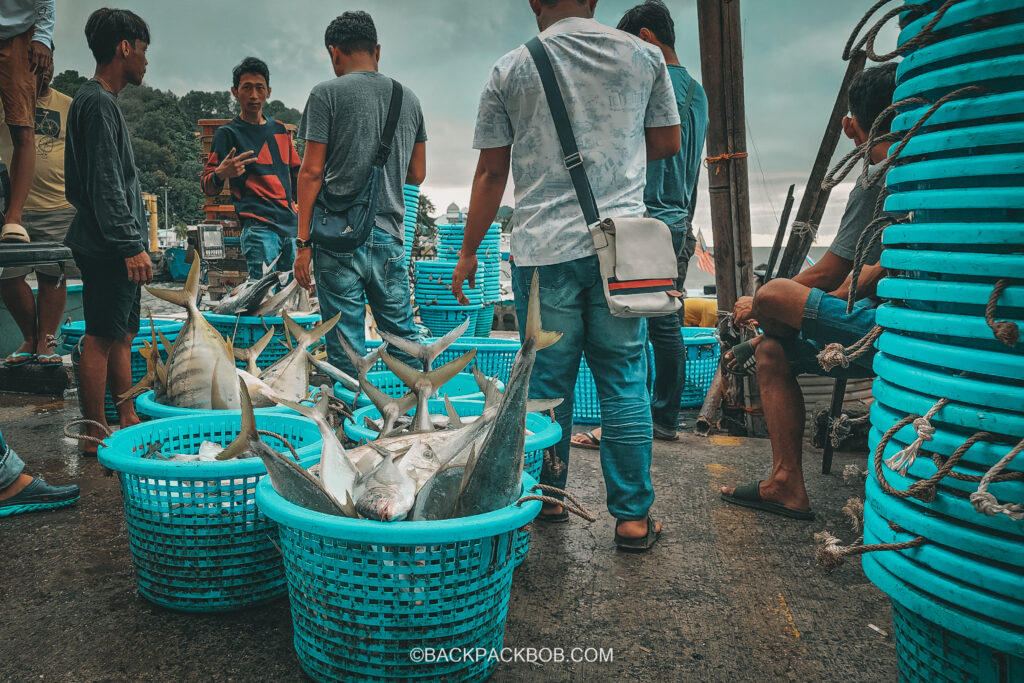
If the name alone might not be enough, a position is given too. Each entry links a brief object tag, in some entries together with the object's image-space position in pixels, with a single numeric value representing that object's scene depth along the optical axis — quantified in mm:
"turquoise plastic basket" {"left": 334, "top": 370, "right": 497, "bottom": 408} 3293
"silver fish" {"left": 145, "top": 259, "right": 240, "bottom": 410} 2885
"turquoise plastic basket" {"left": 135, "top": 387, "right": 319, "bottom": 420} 2594
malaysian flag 8695
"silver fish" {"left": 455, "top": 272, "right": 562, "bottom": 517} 1603
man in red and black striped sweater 5559
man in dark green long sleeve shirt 3312
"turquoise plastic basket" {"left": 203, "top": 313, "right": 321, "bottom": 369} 4762
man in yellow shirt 4949
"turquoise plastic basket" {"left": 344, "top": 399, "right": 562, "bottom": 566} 2325
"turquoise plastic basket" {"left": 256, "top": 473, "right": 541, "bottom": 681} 1533
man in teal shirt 3654
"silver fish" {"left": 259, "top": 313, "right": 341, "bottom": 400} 3170
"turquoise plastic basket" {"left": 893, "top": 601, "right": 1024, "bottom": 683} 1221
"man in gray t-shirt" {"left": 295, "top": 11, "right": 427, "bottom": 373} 3502
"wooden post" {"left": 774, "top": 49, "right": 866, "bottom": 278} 4195
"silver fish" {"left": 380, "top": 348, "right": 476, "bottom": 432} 2477
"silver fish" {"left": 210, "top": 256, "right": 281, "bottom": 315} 4828
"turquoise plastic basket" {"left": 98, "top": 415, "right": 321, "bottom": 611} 1987
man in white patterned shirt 2449
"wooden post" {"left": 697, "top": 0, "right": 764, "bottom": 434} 4297
